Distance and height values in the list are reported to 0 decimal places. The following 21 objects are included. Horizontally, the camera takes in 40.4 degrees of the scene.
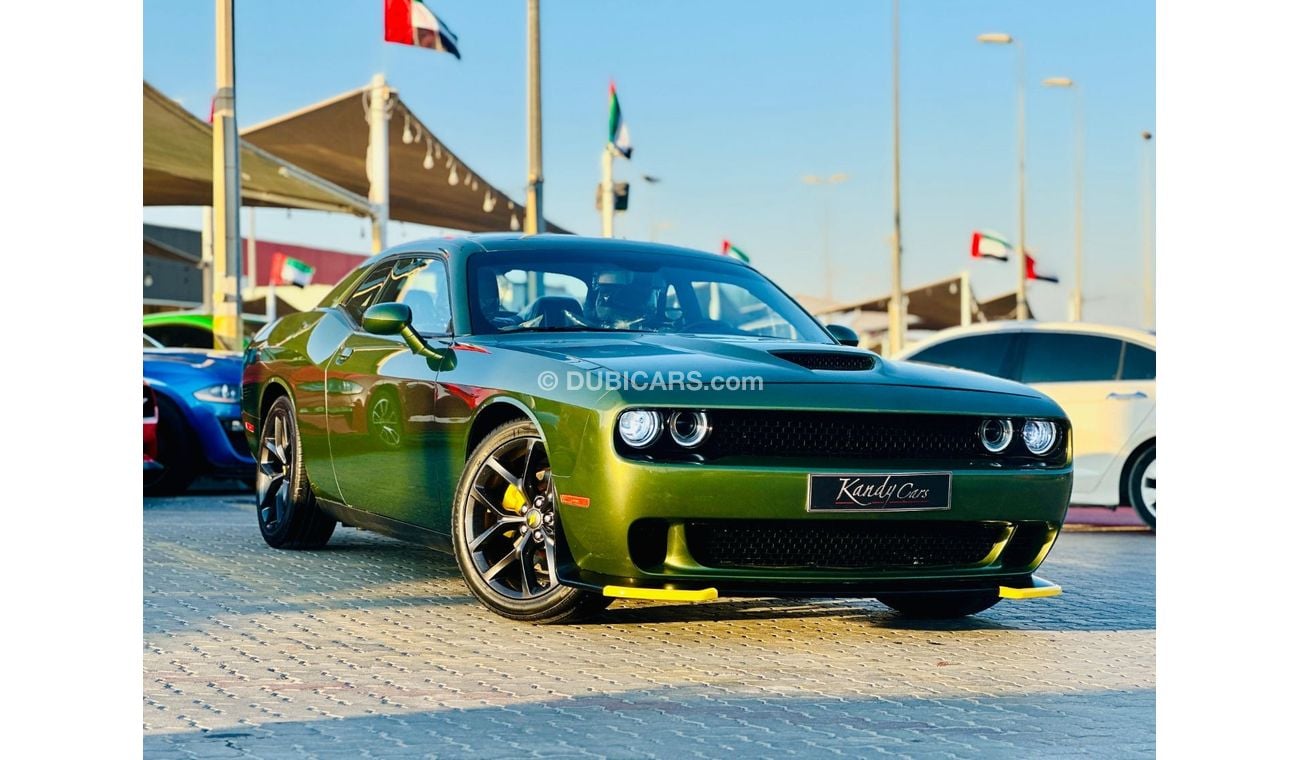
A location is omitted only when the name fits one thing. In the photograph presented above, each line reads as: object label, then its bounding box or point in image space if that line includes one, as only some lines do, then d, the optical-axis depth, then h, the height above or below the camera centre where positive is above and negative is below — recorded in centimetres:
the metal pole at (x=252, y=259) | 5398 +251
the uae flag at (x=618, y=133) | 3416 +398
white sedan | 1224 -36
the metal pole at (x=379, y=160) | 2680 +276
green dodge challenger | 577 -38
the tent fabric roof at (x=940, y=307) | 6312 +114
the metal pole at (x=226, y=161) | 1941 +195
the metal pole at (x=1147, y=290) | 5603 +154
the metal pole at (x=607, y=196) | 2773 +221
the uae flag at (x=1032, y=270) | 5562 +210
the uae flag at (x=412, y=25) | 2562 +454
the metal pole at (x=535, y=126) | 2564 +306
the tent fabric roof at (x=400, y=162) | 2808 +301
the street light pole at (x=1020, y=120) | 4231 +618
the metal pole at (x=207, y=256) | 3506 +167
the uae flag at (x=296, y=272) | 4972 +186
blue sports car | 1243 -61
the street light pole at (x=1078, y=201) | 4819 +445
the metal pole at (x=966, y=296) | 5539 +129
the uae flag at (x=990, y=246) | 5259 +270
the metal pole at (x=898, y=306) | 3816 +67
